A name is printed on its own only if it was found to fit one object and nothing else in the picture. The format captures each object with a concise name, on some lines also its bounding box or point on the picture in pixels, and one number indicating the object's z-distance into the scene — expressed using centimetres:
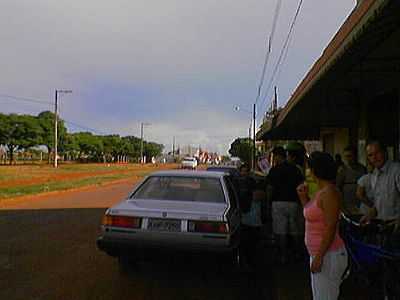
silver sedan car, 620
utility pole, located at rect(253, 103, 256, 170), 4508
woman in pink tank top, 358
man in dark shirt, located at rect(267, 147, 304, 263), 729
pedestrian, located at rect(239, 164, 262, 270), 772
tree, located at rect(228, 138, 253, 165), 6644
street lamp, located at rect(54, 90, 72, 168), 6009
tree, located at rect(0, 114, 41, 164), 7644
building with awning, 457
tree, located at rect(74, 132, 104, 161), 10812
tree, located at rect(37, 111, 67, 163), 8288
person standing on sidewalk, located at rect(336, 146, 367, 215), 802
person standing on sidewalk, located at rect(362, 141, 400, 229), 503
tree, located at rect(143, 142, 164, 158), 15038
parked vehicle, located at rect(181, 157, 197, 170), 6053
